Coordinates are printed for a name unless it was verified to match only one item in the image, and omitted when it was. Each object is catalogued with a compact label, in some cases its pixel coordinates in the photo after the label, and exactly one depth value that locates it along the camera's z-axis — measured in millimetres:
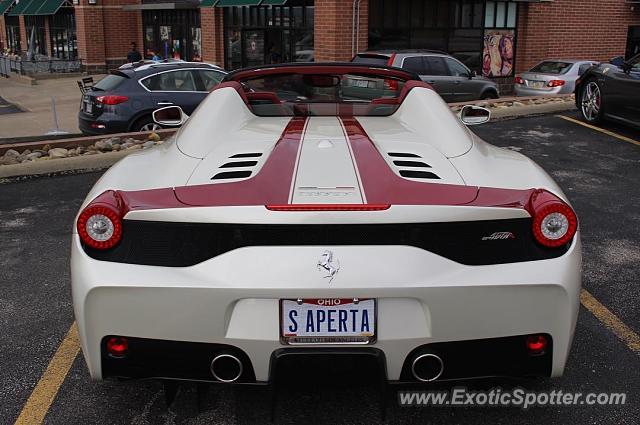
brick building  17562
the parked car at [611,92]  9281
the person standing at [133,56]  23812
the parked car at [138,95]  10484
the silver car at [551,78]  15719
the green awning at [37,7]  28842
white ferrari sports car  2383
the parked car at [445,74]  13922
